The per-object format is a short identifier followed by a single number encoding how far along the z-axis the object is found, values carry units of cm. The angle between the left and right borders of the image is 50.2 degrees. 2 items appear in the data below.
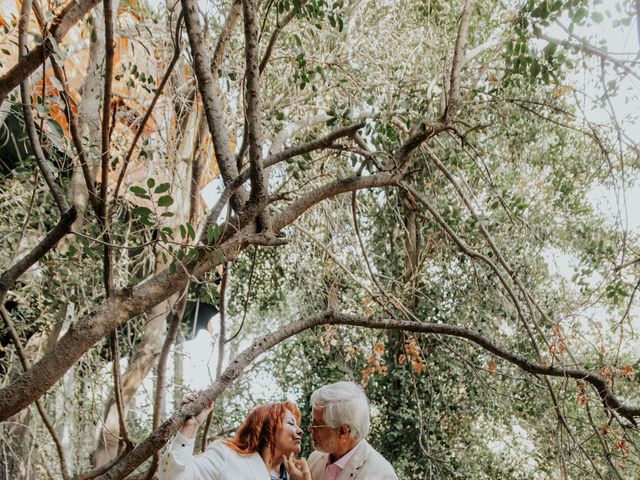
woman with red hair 275
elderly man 289
